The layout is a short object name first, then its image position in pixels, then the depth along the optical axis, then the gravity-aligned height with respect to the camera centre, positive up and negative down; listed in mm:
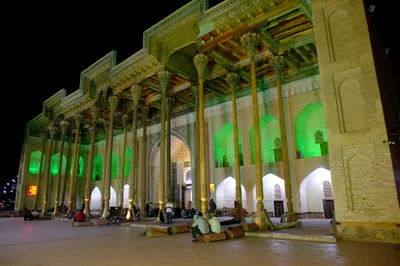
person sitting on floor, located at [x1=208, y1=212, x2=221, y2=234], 7594 -736
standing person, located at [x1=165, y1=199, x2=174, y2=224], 11670 -485
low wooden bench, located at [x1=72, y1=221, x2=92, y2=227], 12742 -991
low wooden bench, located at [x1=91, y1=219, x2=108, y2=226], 13046 -977
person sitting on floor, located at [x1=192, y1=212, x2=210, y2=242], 7457 -764
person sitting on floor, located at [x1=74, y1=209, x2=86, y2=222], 13094 -721
